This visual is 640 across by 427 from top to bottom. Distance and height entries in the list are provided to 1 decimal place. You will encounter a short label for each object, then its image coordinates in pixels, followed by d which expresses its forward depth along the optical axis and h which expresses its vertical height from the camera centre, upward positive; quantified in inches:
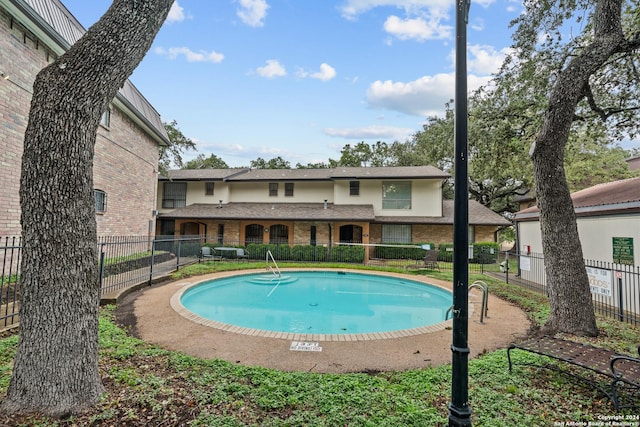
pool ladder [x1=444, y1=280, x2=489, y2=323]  277.1 -56.8
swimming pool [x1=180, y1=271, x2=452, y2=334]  338.3 -94.6
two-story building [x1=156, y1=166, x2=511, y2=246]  816.3 +75.7
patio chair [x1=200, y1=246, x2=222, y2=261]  685.9 -52.3
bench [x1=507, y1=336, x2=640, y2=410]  124.8 -56.6
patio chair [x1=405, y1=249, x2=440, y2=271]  641.6 -54.4
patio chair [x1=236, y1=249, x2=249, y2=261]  705.5 -52.9
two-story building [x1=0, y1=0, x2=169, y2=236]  324.5 +154.7
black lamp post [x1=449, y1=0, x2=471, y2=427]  102.8 -20.6
